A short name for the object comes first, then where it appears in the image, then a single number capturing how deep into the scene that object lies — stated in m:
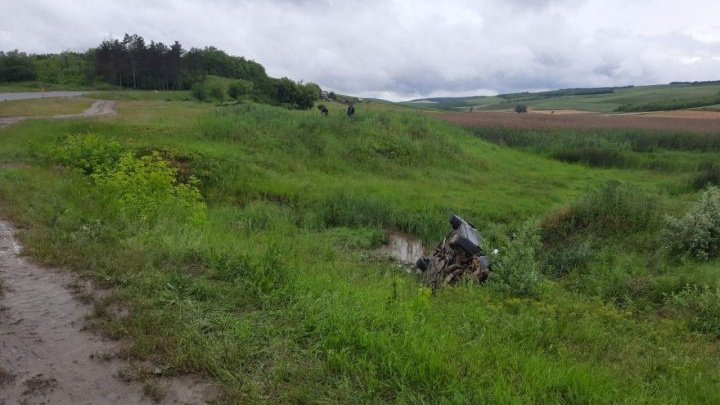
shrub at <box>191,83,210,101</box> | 47.29
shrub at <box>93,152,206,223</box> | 8.41
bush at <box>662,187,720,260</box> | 9.36
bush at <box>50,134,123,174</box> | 12.81
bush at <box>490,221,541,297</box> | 6.63
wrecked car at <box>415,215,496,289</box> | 8.10
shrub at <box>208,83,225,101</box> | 46.78
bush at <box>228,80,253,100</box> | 48.06
